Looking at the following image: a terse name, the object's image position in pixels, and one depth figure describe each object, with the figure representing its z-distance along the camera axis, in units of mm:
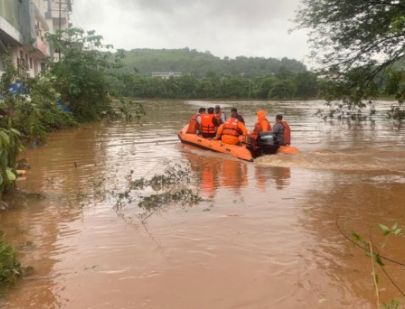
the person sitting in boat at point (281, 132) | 14445
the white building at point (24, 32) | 24089
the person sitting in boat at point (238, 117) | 15276
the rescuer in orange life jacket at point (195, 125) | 17344
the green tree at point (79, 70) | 25000
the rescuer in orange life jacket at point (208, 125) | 16578
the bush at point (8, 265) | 5352
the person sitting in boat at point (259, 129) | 14344
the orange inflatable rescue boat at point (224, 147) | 14195
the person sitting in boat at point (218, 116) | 16938
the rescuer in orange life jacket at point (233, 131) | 15008
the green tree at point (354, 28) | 17614
